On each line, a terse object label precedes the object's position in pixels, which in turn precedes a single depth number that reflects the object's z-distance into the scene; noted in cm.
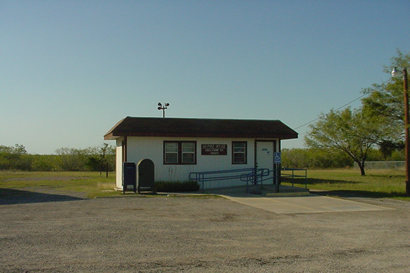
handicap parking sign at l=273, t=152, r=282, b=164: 2055
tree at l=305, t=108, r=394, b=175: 4399
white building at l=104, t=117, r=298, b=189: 2217
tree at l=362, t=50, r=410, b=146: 3020
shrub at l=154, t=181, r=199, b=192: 2111
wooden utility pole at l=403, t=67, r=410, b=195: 2013
